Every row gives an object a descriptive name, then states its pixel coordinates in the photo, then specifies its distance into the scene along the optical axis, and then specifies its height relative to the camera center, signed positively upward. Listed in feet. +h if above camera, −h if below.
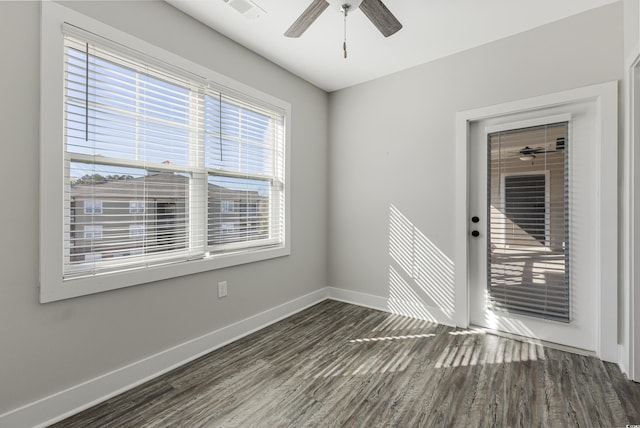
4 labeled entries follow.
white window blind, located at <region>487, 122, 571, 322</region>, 8.25 -0.24
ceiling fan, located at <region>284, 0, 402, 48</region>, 6.05 +4.25
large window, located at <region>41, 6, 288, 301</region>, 5.79 +1.13
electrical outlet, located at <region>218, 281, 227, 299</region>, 8.48 -2.19
